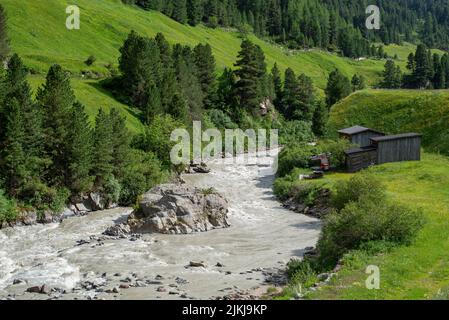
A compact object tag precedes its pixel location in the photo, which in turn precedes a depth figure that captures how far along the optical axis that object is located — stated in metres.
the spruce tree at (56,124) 60.39
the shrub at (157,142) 77.57
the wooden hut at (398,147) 77.75
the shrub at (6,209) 53.50
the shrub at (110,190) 63.59
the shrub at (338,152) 79.44
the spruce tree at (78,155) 60.28
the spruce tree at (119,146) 66.44
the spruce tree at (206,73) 122.69
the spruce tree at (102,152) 63.28
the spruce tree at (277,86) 140.75
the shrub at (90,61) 114.62
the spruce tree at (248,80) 125.38
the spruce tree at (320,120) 112.38
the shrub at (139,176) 65.12
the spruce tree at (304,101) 136.38
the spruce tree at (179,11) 195.00
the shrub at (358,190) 48.81
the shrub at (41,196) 57.03
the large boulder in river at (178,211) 52.44
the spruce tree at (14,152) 55.31
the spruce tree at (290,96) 137.62
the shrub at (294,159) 81.12
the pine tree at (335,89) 145.75
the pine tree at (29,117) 57.00
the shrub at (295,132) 124.31
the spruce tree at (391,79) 195.12
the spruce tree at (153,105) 92.62
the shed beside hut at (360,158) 76.62
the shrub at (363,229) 38.84
